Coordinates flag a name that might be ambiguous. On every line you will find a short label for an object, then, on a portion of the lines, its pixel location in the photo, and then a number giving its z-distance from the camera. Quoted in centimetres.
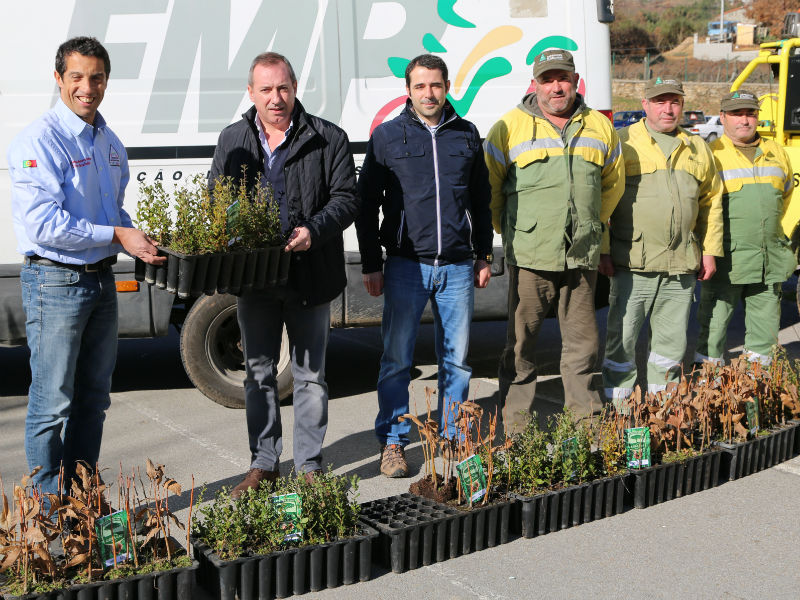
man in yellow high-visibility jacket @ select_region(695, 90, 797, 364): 575
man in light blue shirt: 354
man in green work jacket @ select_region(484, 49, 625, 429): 489
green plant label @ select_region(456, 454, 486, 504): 383
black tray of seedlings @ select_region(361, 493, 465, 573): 367
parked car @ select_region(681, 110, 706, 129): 3607
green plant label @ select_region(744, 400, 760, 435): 489
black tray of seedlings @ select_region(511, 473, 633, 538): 401
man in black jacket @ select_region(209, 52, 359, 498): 413
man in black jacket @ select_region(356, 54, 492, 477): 463
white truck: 552
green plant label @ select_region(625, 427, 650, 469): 435
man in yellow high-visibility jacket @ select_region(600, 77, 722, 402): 526
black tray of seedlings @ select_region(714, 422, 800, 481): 476
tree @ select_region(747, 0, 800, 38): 5593
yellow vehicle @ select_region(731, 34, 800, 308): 880
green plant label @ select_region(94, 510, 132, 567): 321
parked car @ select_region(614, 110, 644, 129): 3059
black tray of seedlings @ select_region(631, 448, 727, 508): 436
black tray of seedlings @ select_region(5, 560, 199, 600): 310
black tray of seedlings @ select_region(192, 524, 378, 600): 333
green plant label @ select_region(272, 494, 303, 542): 346
